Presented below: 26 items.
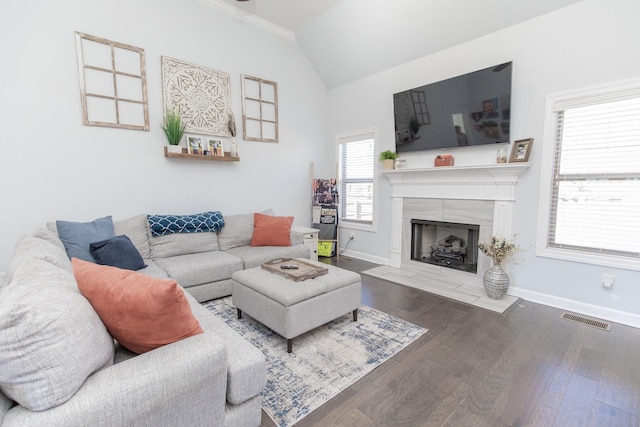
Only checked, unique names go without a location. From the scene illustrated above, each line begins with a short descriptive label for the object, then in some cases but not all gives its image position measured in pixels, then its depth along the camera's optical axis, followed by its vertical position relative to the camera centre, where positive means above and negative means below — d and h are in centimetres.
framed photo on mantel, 298 +38
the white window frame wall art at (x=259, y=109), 414 +114
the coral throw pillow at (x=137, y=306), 113 -47
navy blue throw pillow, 246 -57
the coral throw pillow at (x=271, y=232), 373 -58
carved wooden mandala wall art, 348 +115
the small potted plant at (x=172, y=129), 341 +68
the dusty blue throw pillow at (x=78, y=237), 239 -42
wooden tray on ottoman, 242 -73
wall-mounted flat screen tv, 314 +89
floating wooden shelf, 344 +38
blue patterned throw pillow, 321 -42
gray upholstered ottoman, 214 -88
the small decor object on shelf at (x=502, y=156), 318 +33
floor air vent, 254 -121
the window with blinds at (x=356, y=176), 473 +18
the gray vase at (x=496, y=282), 306 -100
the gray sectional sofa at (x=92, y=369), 87 -67
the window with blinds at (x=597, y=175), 255 +11
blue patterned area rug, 171 -122
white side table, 420 -76
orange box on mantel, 362 +33
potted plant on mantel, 419 +41
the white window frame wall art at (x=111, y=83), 296 +110
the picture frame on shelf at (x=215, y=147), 376 +51
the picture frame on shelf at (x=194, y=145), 359 +52
